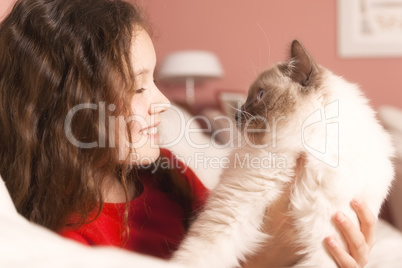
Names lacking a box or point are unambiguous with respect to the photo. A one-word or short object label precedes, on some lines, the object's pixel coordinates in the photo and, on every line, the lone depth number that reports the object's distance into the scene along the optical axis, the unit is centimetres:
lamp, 322
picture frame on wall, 336
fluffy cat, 92
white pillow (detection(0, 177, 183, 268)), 46
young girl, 98
